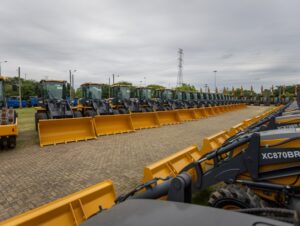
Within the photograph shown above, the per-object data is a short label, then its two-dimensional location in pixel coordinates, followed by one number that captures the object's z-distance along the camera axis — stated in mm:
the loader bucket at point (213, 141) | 5648
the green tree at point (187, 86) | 73712
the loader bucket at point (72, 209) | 2262
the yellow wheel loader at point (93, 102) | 13711
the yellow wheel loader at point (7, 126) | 7388
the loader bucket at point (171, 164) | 3713
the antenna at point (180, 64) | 75100
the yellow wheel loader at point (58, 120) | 8797
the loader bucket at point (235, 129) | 7594
